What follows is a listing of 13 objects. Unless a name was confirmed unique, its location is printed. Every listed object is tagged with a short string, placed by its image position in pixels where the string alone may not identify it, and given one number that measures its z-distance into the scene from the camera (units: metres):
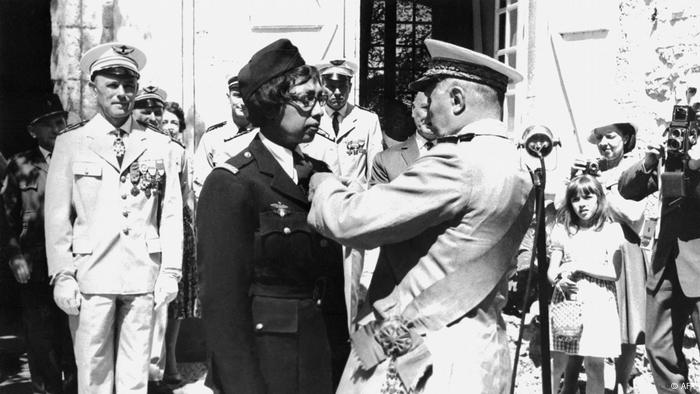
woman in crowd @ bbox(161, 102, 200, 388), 6.64
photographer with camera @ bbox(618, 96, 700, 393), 5.79
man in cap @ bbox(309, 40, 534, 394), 2.71
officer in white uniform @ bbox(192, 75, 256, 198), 6.75
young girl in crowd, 5.65
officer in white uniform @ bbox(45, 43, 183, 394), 4.88
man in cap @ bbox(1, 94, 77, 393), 5.80
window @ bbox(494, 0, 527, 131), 8.45
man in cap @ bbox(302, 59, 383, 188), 7.02
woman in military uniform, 2.95
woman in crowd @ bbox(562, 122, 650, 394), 6.01
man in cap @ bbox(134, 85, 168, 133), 6.86
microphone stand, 3.22
